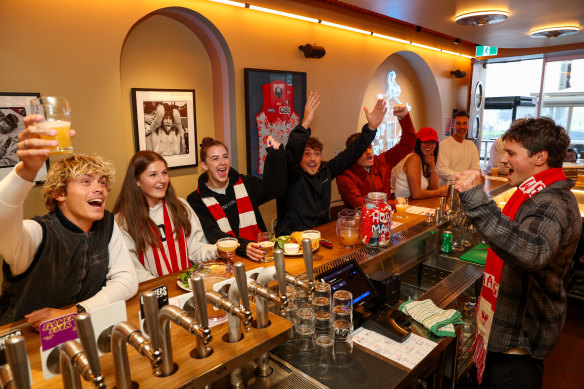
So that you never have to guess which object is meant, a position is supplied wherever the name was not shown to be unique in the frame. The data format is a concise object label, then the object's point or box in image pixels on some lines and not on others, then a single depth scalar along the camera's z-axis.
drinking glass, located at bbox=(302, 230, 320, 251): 2.11
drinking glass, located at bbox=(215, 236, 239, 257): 1.93
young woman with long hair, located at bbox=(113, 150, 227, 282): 2.24
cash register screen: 1.67
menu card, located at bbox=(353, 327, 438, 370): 1.47
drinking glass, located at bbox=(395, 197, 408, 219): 2.99
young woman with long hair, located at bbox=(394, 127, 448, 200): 3.88
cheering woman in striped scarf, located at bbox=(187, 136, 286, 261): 2.70
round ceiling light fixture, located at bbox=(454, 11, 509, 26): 4.41
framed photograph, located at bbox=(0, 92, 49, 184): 2.86
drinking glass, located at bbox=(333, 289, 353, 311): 1.50
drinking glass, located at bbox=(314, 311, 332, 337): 1.50
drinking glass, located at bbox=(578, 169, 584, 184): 4.64
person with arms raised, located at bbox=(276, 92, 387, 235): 3.12
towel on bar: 1.66
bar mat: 2.59
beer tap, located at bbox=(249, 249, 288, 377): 1.11
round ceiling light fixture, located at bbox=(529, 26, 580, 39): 5.25
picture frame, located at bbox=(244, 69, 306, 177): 4.44
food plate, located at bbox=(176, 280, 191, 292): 1.67
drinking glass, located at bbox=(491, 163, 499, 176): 5.24
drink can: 2.77
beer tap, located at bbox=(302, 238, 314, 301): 1.21
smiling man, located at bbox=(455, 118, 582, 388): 1.55
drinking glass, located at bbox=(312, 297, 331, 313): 1.48
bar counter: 0.92
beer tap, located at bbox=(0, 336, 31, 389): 0.65
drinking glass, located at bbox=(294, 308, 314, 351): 1.49
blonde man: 1.53
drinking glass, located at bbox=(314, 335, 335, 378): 1.41
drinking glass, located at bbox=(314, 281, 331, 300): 1.47
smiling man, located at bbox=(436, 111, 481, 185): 5.11
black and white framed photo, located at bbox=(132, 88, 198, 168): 3.82
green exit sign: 8.36
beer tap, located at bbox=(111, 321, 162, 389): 0.81
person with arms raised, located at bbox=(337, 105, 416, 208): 3.55
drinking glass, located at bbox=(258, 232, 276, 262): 2.03
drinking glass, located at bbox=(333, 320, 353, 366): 1.48
